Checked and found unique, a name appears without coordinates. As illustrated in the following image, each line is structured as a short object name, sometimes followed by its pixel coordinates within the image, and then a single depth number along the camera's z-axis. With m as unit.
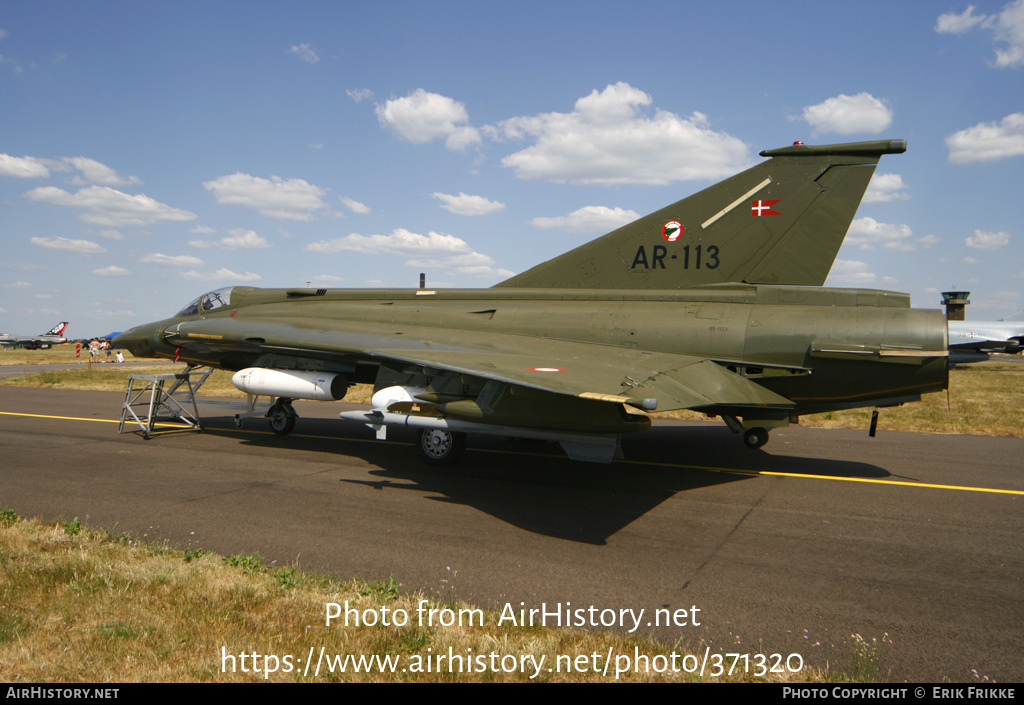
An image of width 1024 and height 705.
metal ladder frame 13.38
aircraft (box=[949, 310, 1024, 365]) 34.28
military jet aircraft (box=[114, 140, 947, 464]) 8.41
